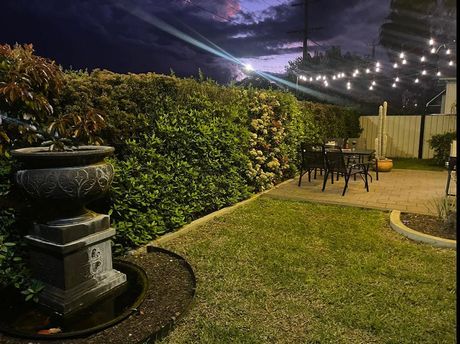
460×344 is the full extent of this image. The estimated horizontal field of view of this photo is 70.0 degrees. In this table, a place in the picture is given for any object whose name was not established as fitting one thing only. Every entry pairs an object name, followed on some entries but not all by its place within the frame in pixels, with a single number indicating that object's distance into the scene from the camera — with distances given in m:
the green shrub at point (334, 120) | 9.20
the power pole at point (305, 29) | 18.69
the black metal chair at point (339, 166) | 5.77
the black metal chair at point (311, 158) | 6.26
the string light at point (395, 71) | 11.03
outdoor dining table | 6.72
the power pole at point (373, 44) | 24.33
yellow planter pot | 8.50
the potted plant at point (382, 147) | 8.51
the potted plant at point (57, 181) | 2.20
